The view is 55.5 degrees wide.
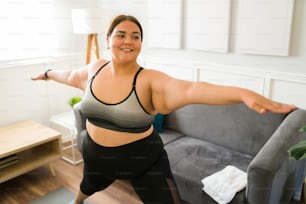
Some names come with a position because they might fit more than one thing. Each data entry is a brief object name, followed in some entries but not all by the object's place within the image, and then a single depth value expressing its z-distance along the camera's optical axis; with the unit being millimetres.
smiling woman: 1338
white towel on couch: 1760
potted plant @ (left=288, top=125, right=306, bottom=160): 1426
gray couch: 1626
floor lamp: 2789
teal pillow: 2744
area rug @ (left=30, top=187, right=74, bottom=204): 2322
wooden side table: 2357
